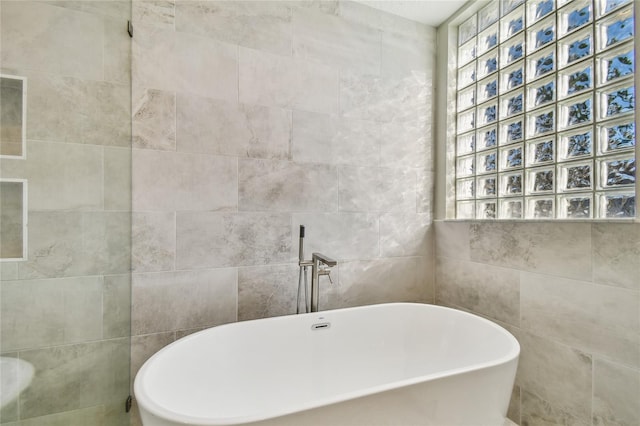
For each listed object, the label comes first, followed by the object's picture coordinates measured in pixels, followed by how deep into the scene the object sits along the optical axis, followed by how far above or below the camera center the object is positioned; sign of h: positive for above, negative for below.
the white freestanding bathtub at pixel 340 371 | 0.80 -0.62
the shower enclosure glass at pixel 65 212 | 0.79 -0.01
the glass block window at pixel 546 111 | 1.17 +0.51
